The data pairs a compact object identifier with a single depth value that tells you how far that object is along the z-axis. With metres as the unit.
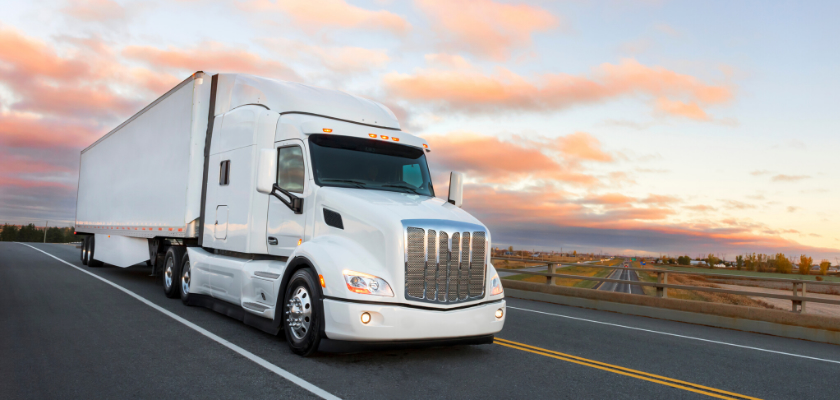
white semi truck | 6.38
